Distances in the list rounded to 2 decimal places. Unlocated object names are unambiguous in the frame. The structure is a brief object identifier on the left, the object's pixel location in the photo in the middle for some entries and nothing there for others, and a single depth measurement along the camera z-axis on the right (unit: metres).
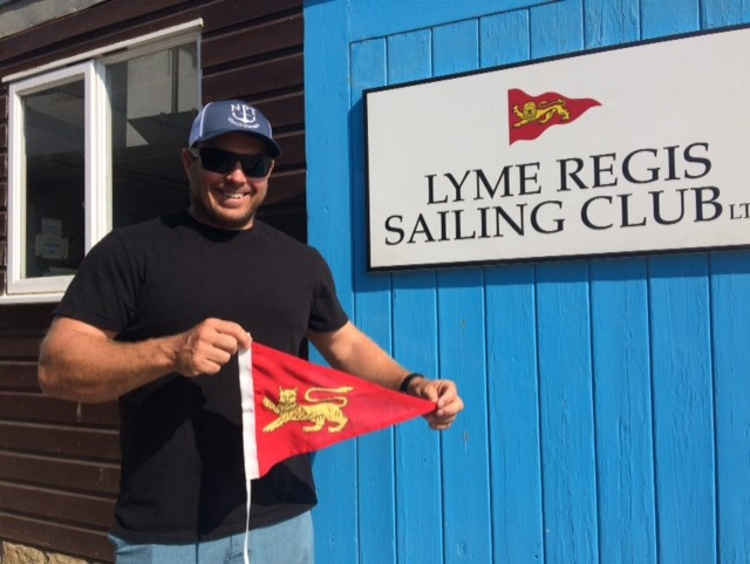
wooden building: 3.52
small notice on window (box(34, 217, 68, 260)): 4.40
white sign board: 2.49
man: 1.83
